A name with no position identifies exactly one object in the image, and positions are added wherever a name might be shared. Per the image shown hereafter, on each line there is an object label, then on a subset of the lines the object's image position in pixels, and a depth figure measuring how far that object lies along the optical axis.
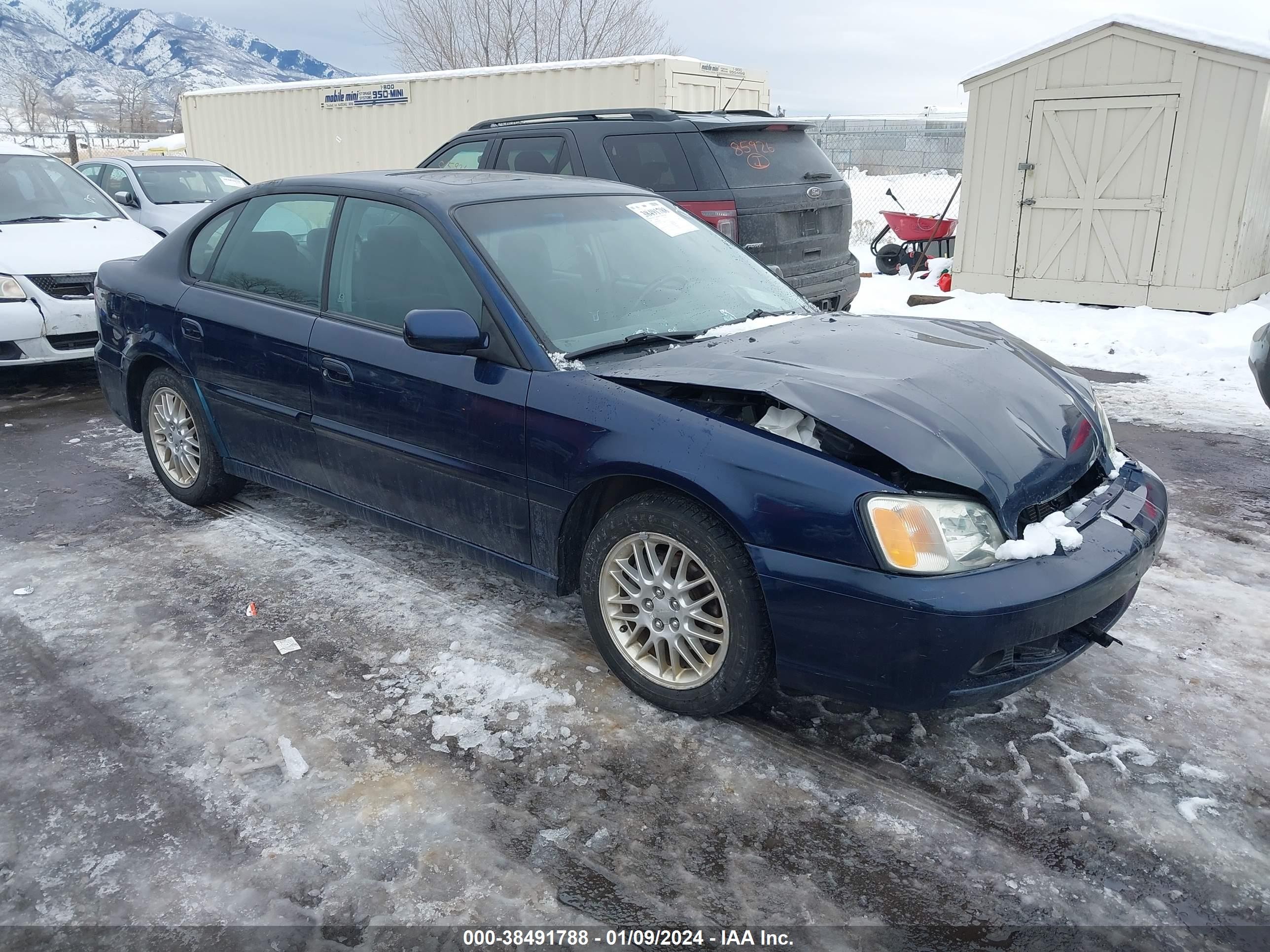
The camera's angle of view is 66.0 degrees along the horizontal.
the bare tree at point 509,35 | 28.75
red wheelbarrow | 12.90
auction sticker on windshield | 4.26
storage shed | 9.60
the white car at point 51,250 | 7.01
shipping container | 12.65
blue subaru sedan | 2.73
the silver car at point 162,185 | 11.60
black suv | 7.18
